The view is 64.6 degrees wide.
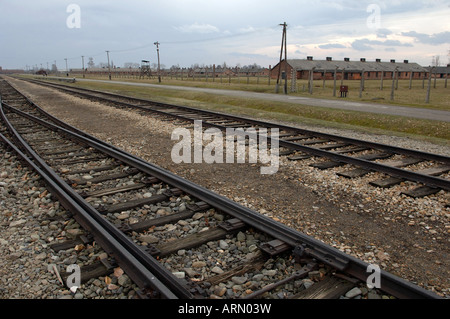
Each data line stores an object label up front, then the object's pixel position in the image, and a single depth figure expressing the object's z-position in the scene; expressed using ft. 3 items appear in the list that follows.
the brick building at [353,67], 234.58
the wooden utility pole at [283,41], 106.01
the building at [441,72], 307.48
